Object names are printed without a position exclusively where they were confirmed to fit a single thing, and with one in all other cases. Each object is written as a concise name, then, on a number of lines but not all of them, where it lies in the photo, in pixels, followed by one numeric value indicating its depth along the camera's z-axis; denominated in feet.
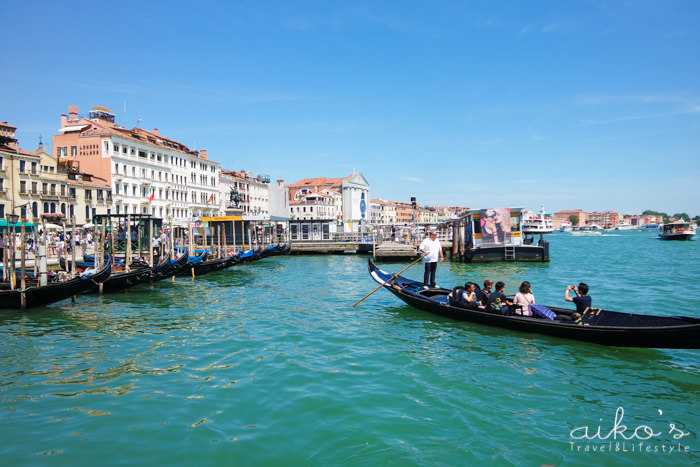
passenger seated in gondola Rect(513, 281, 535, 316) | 27.12
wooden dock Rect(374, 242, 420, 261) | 88.22
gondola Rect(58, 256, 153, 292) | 46.24
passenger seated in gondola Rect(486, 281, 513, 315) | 28.45
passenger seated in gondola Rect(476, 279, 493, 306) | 29.40
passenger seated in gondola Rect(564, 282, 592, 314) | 25.07
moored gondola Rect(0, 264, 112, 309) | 35.60
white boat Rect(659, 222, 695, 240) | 190.70
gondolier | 38.29
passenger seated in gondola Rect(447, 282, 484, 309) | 29.80
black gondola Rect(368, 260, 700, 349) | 21.04
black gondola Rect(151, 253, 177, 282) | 50.67
